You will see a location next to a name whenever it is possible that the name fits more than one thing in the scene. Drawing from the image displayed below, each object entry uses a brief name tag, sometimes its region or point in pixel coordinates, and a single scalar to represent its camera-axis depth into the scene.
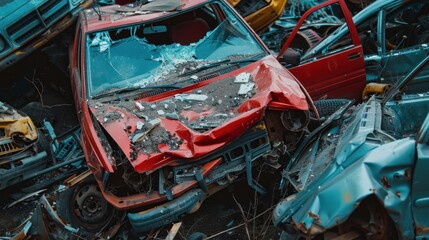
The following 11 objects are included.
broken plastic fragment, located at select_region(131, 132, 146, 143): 4.94
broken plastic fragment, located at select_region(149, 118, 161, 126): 5.15
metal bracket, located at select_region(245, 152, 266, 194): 5.11
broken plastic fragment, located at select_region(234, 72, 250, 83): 5.71
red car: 4.89
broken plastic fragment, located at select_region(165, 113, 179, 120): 5.26
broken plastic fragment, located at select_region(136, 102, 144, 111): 5.45
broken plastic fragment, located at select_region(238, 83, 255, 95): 5.50
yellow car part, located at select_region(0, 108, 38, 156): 6.46
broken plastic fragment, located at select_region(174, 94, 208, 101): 5.57
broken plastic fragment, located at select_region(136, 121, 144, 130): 5.12
